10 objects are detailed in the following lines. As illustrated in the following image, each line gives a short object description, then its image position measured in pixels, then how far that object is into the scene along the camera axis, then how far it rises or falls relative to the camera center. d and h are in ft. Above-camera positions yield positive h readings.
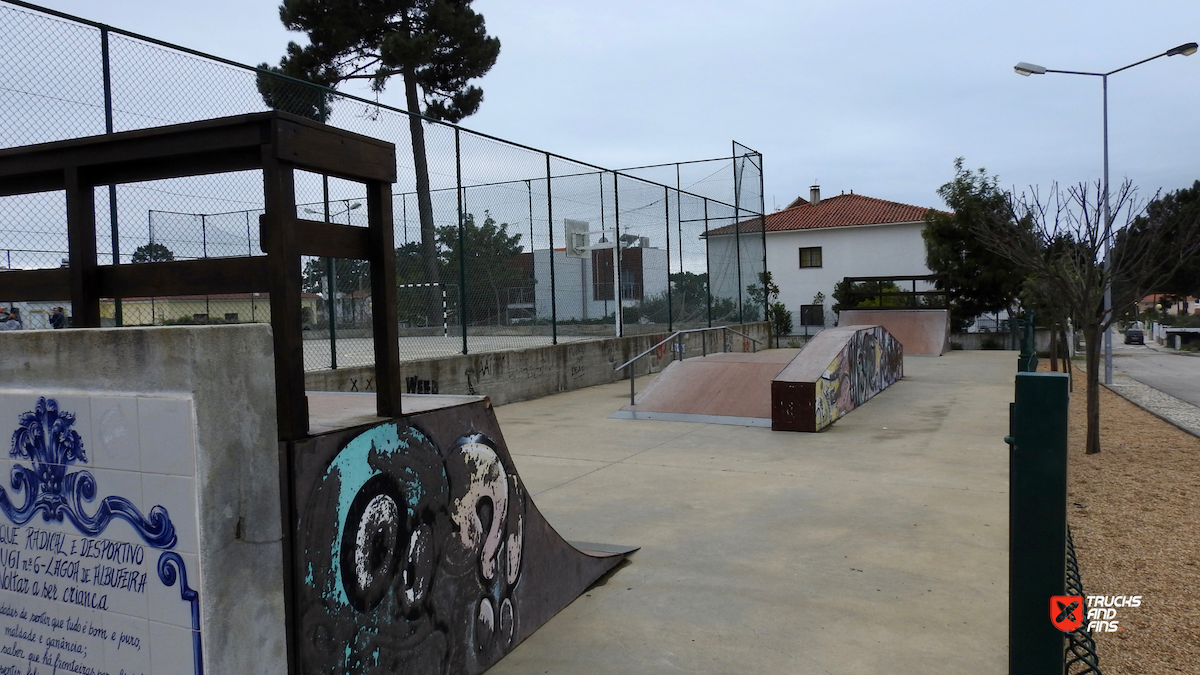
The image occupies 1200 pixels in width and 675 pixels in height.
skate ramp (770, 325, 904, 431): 30.48 -3.22
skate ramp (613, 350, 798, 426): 33.73 -3.81
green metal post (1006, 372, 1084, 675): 6.81 -1.89
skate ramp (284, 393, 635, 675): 8.07 -2.69
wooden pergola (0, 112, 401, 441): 7.69 +1.00
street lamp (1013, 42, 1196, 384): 48.93 +14.45
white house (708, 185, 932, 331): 122.72 +8.35
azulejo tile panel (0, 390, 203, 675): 7.02 -1.96
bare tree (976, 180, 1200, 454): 25.68 +1.08
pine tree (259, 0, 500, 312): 64.39 +22.60
